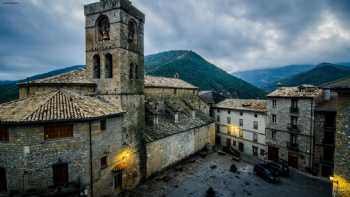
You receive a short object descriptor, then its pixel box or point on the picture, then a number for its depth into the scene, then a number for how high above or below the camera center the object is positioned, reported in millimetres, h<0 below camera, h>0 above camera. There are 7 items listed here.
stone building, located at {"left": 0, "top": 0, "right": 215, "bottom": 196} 13094 -2730
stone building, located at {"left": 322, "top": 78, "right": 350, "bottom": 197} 11117 -3066
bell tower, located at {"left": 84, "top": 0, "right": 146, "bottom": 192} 18109 +3678
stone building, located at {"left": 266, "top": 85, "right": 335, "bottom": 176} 23906 -4787
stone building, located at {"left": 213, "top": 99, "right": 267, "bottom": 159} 31547 -5915
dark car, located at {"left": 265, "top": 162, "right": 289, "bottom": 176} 24578 -10270
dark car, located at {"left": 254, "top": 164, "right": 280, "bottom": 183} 22714 -10423
